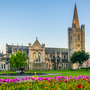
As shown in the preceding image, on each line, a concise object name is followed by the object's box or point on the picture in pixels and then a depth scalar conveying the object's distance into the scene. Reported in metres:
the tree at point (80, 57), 80.69
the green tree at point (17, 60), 64.70
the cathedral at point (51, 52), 82.94
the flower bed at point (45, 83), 15.25
